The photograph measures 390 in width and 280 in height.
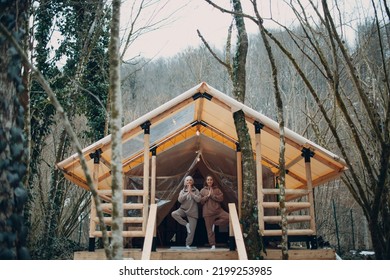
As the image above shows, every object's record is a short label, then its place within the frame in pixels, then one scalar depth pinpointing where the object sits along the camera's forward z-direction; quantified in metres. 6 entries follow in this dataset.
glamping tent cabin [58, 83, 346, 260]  6.26
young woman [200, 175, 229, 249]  7.09
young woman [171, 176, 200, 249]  6.90
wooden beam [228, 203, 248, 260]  4.68
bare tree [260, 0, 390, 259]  3.52
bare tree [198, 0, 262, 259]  5.28
